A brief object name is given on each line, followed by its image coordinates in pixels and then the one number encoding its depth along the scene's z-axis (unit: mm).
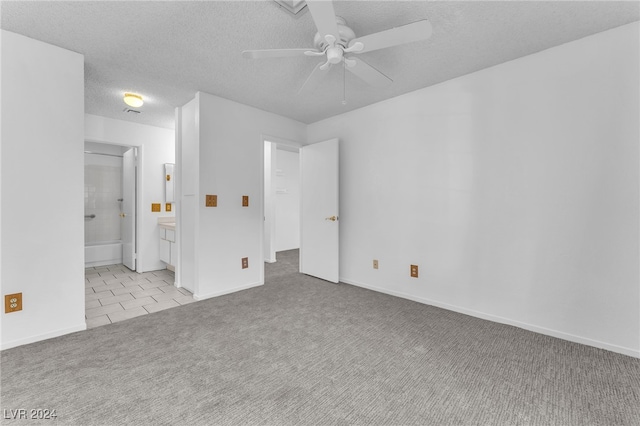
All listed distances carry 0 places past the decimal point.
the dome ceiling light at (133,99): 3033
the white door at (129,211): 4332
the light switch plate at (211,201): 3092
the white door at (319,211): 3682
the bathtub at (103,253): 4613
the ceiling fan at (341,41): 1413
